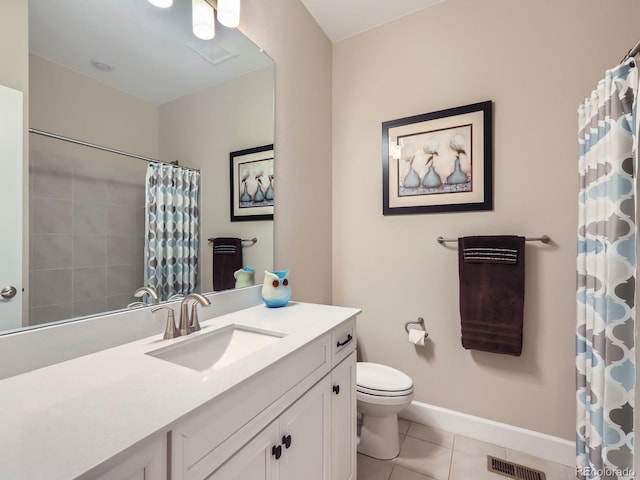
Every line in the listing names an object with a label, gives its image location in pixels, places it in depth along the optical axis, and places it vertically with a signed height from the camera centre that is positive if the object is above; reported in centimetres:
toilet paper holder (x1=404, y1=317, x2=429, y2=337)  193 -55
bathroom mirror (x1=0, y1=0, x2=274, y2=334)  82 +38
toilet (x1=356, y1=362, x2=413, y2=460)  156 -91
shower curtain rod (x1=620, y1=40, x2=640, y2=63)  97 +64
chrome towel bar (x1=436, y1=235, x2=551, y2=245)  161 +0
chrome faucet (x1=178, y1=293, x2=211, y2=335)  104 -28
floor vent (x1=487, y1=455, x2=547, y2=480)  149 -121
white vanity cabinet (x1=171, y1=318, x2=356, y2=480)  63 -51
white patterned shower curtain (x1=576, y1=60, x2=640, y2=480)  105 -15
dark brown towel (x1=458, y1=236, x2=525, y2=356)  162 -31
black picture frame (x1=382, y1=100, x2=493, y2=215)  175 +50
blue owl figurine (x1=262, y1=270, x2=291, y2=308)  144 -25
